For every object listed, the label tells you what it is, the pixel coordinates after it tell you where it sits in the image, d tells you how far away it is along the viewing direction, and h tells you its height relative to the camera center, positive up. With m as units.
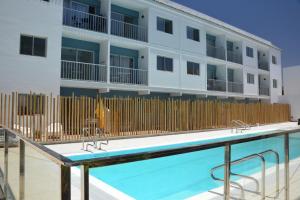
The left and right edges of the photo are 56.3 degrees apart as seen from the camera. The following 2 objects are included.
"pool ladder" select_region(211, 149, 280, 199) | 4.73 -1.12
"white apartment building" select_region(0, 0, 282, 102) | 14.85 +4.20
